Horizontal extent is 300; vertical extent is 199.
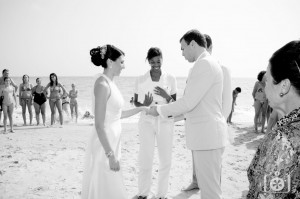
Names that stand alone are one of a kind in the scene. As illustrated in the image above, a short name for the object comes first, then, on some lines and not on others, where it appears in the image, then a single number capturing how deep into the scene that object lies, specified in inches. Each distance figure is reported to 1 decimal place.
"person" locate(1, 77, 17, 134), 383.9
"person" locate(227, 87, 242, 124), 494.3
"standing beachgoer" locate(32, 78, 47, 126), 467.2
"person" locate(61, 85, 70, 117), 581.9
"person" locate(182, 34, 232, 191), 149.4
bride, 110.7
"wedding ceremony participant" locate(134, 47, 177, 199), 172.1
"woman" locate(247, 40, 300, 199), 45.6
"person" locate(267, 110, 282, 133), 256.2
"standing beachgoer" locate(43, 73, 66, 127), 439.5
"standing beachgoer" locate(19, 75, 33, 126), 467.5
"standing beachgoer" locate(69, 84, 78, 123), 586.2
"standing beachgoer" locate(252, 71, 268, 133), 395.5
